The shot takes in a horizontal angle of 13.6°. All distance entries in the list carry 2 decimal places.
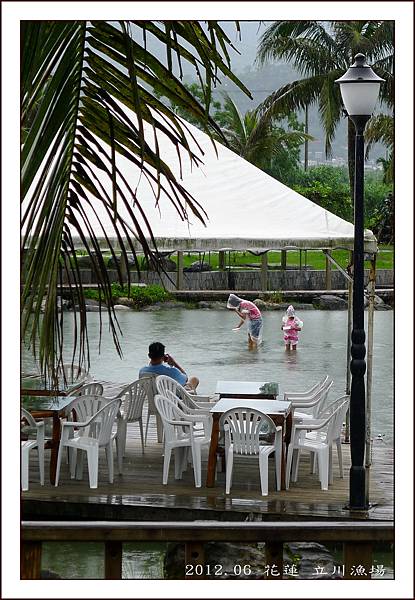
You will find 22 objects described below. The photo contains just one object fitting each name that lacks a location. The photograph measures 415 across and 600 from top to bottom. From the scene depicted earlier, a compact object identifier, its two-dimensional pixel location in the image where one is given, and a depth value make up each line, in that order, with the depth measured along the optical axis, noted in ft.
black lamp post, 34.59
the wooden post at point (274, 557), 19.94
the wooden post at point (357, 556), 19.99
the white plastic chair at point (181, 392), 45.82
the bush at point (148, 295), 141.17
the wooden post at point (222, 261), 144.27
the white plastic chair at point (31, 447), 40.80
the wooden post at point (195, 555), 19.75
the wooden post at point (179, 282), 133.42
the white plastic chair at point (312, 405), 44.40
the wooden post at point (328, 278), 136.78
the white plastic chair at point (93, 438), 41.73
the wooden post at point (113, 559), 19.74
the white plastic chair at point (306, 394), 47.63
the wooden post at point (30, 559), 19.80
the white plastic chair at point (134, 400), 45.97
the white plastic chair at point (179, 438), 42.26
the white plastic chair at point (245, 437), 40.53
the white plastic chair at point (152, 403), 47.77
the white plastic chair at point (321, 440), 42.19
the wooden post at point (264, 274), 133.57
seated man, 48.25
